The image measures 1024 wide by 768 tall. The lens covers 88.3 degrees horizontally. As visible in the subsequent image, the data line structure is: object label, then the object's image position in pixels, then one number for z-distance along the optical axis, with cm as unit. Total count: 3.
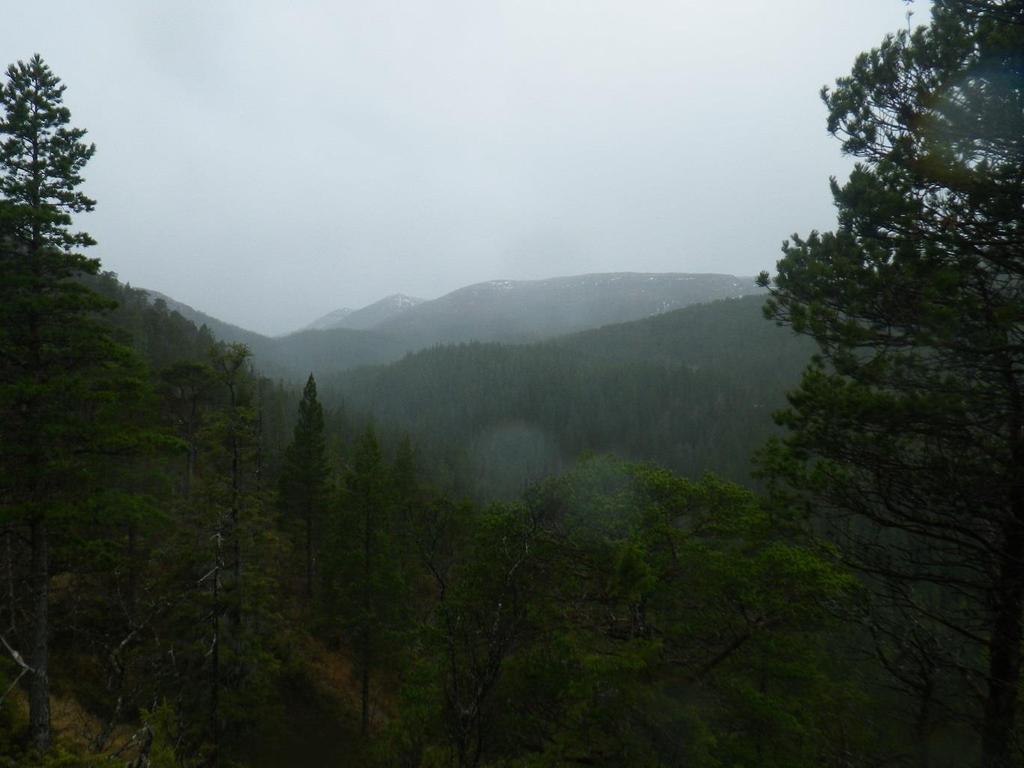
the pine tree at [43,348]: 802
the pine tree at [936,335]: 441
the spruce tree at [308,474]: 2234
